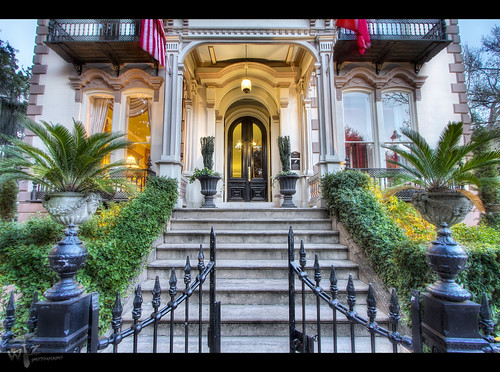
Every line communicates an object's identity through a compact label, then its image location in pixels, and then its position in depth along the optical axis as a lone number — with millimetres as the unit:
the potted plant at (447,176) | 3033
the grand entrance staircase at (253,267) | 2730
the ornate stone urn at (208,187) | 6707
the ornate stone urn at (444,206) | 3010
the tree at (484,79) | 10008
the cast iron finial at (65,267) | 1274
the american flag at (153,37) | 5953
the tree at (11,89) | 10422
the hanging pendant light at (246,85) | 7602
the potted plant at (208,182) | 6691
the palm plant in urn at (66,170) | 3199
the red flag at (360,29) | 6121
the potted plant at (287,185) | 6809
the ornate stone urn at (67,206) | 3184
